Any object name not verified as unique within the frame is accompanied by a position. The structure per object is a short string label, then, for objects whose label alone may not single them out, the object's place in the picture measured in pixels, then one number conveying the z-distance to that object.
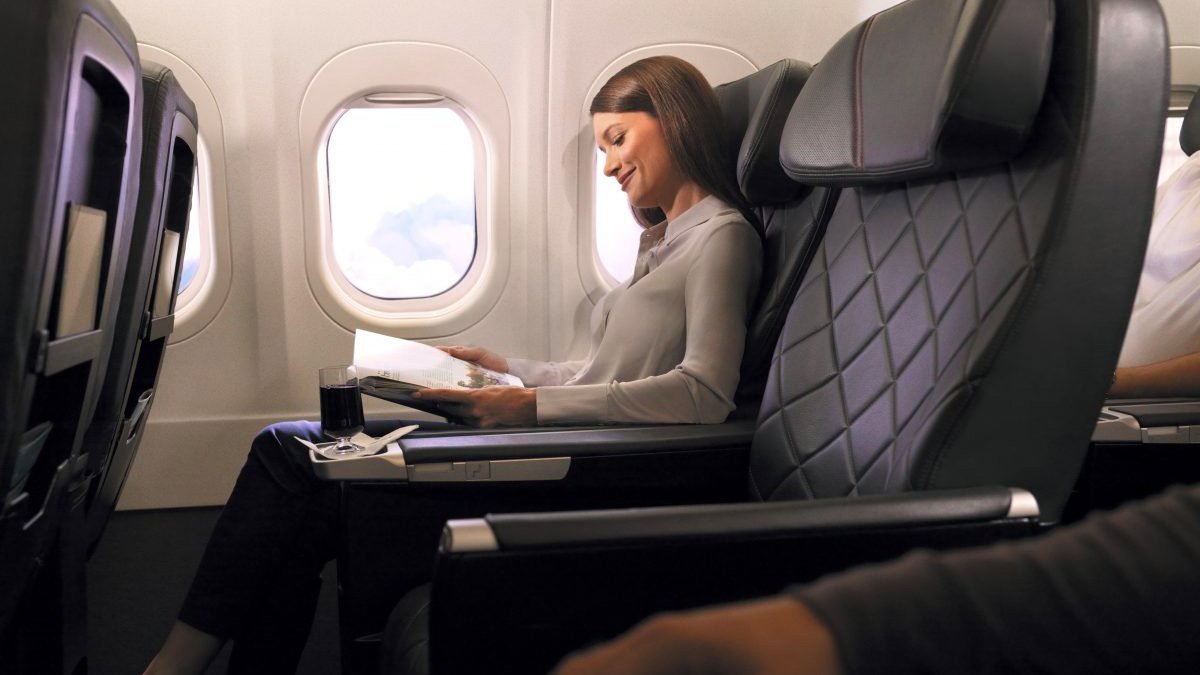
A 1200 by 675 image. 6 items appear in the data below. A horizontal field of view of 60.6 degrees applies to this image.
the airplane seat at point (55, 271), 0.85
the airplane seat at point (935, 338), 1.00
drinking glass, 1.69
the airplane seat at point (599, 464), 1.44
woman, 1.72
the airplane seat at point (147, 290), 1.46
